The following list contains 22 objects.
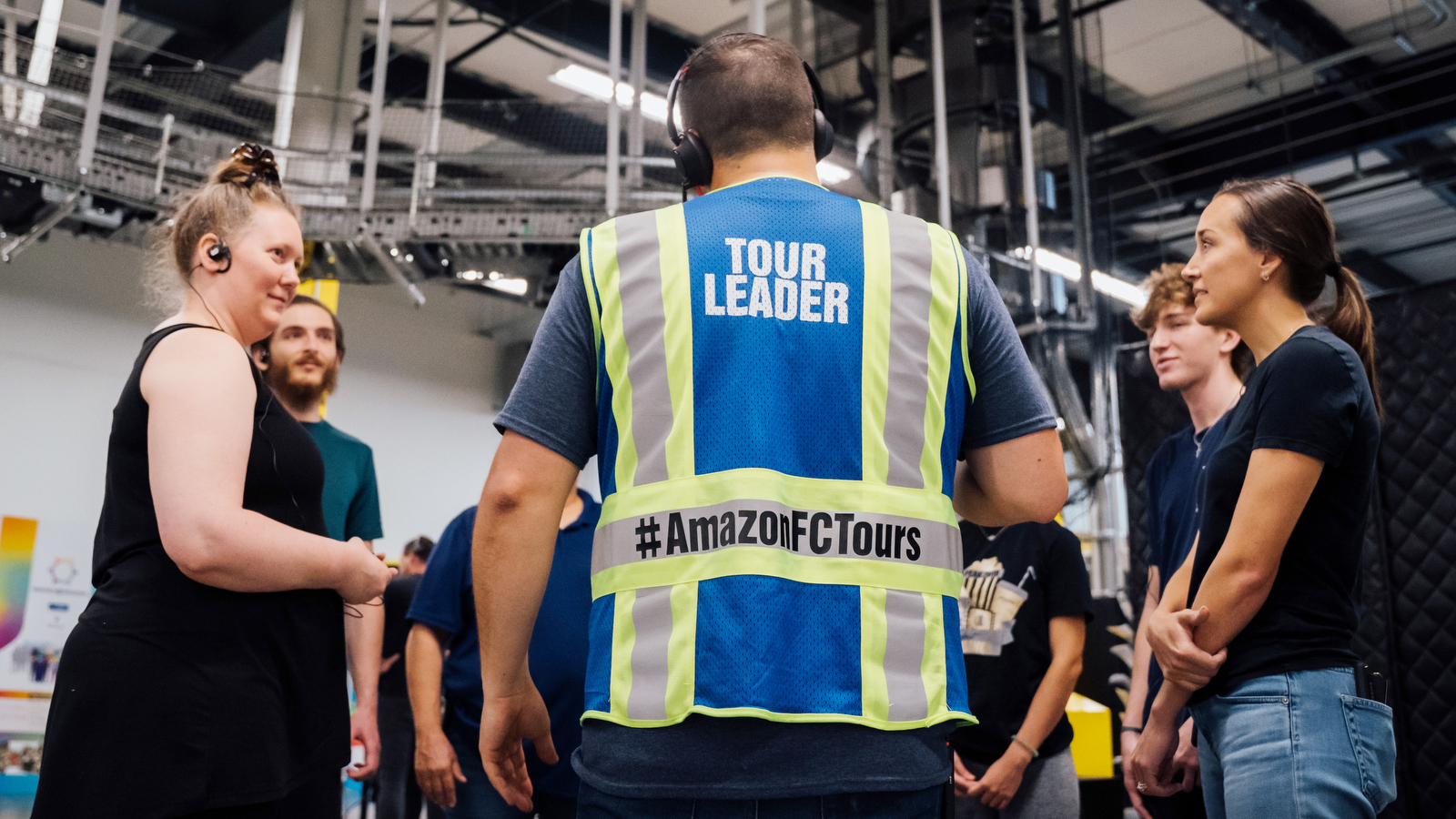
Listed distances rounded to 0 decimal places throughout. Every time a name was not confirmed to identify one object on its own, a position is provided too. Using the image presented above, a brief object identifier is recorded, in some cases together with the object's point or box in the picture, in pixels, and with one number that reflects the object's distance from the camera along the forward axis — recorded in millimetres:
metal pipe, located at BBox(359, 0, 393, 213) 5207
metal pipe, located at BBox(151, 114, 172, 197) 5160
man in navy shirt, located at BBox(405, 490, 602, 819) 2285
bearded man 2576
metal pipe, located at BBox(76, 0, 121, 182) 4660
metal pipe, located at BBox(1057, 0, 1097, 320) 6582
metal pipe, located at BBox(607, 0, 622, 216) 5035
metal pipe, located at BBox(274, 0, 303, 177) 5801
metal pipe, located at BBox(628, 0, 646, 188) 5340
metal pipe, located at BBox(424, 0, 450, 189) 5508
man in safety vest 1030
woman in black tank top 1305
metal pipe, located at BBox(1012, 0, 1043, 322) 6062
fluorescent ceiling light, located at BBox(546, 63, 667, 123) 7352
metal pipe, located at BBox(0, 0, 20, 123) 4887
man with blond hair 2258
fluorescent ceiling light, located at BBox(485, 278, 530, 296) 9562
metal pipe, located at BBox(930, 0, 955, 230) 5797
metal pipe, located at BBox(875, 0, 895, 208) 6074
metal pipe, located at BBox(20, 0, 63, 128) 4914
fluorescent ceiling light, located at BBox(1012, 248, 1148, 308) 6568
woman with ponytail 1412
